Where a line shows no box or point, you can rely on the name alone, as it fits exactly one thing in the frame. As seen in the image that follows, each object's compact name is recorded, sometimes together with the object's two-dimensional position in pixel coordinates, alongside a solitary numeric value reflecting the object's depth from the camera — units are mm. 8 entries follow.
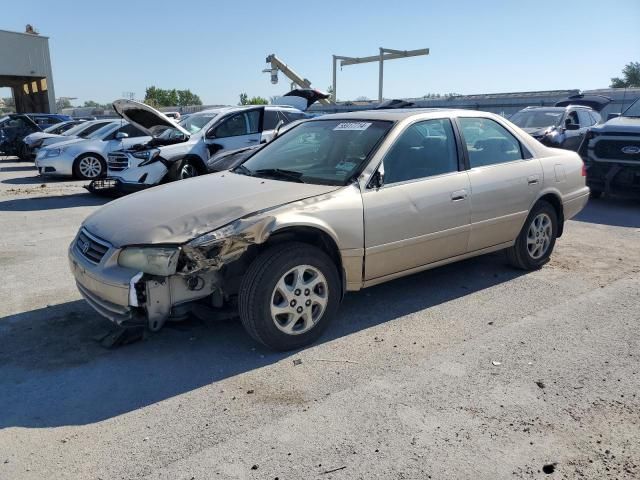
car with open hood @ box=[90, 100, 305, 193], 9797
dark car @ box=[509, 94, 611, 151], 11703
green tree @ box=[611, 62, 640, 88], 46406
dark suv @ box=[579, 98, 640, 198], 9016
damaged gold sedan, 3502
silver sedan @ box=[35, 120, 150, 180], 12961
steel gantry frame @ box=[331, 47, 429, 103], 32156
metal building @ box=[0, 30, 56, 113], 31344
